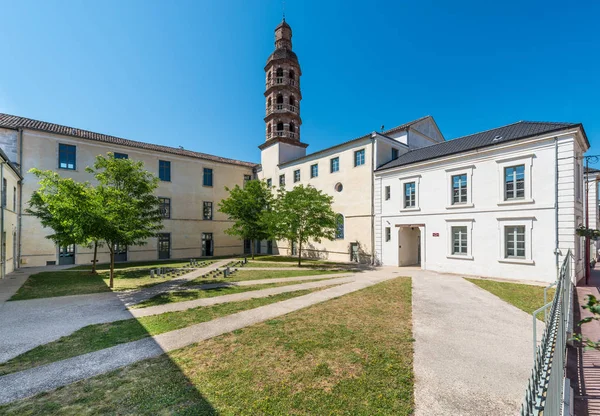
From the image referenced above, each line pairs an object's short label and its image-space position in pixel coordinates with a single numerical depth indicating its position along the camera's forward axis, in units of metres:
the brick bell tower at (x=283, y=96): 30.41
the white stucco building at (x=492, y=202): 13.58
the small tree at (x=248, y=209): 24.89
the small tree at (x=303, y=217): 20.72
